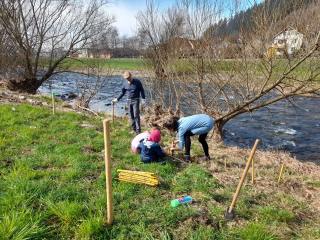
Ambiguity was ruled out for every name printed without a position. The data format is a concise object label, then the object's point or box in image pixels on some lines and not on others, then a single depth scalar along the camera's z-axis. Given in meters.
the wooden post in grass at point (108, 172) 2.91
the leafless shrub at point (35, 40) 12.13
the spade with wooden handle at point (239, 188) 3.23
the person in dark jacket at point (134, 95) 6.98
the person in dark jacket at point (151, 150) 4.83
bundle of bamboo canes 3.96
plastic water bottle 3.50
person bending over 5.08
